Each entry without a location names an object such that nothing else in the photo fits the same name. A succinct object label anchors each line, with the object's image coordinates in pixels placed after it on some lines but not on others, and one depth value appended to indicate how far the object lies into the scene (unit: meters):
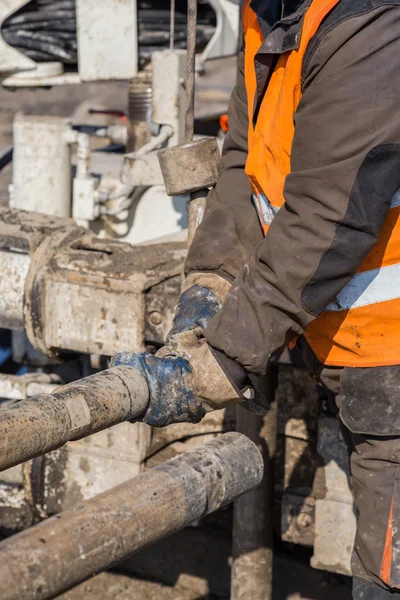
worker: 3.44
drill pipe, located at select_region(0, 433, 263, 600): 3.21
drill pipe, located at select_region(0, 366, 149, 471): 3.28
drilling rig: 3.38
